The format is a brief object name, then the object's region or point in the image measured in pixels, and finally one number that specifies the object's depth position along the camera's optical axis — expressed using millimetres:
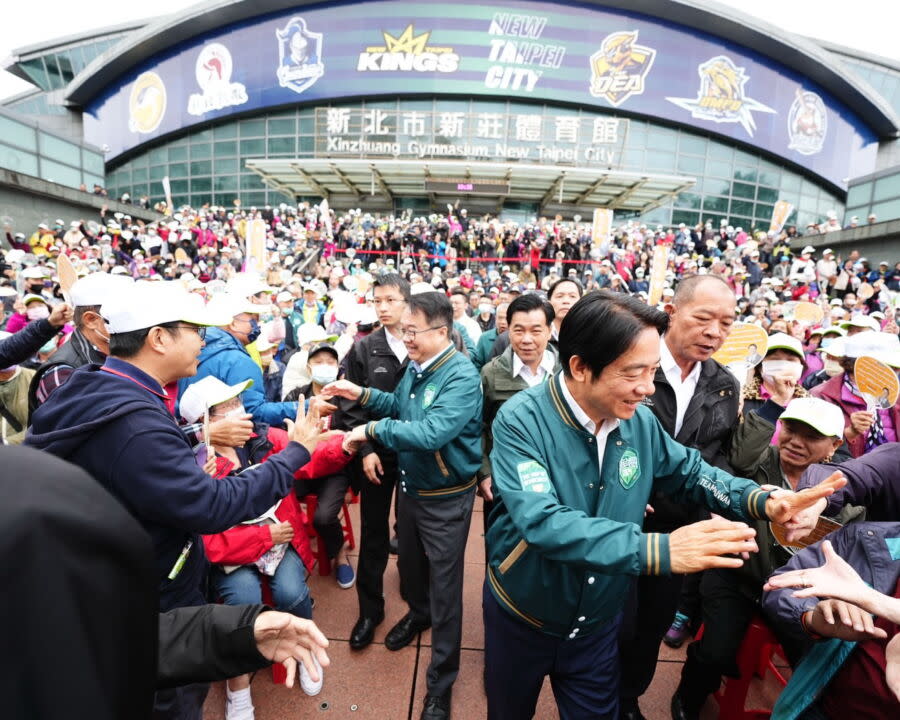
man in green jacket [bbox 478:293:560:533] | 3006
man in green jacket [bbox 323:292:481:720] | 2457
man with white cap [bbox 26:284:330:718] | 1505
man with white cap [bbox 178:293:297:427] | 3191
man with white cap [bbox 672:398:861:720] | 2172
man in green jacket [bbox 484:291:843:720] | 1341
